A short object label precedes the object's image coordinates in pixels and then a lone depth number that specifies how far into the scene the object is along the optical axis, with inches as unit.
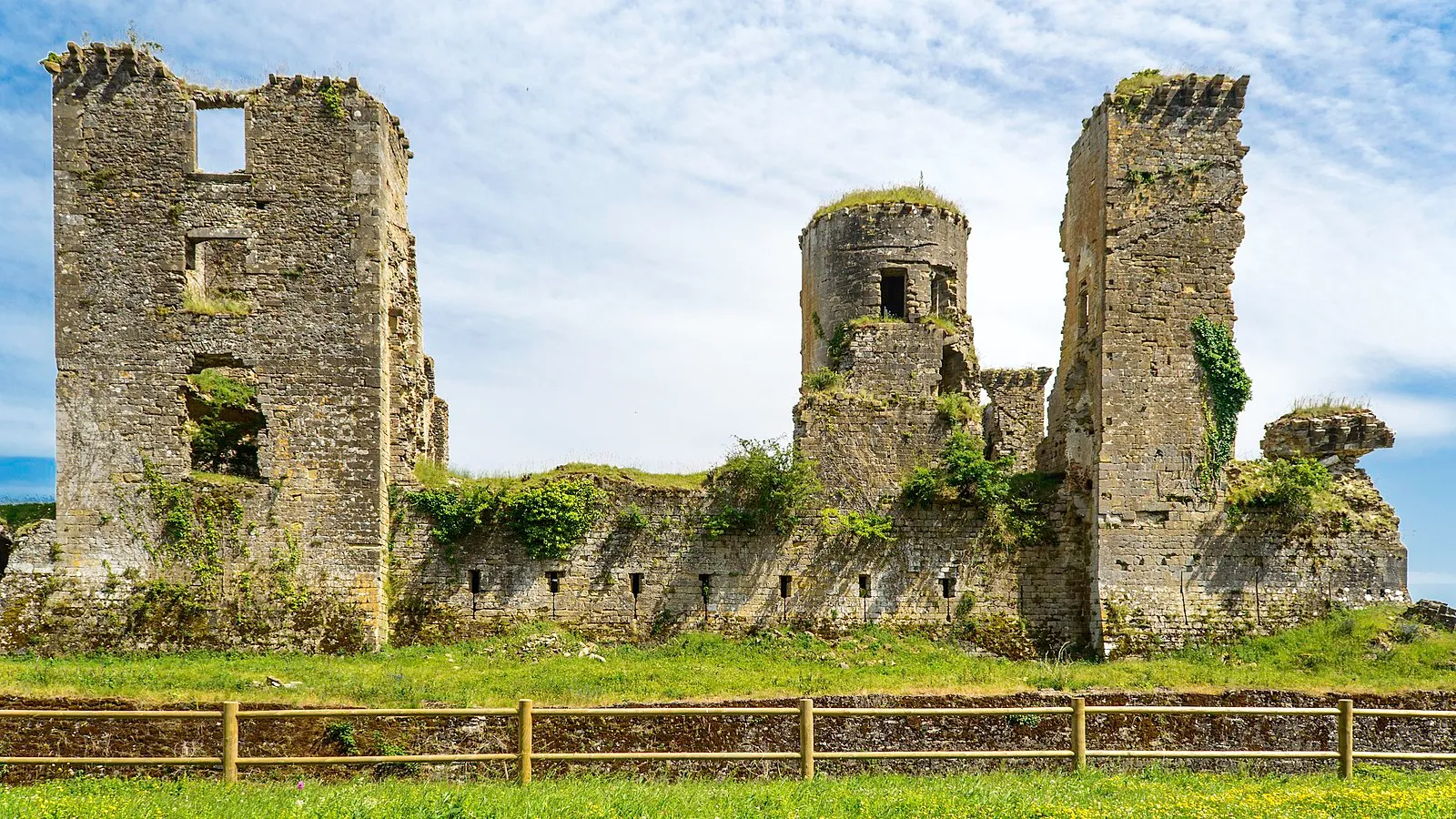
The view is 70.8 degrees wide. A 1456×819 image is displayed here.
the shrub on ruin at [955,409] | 740.0
